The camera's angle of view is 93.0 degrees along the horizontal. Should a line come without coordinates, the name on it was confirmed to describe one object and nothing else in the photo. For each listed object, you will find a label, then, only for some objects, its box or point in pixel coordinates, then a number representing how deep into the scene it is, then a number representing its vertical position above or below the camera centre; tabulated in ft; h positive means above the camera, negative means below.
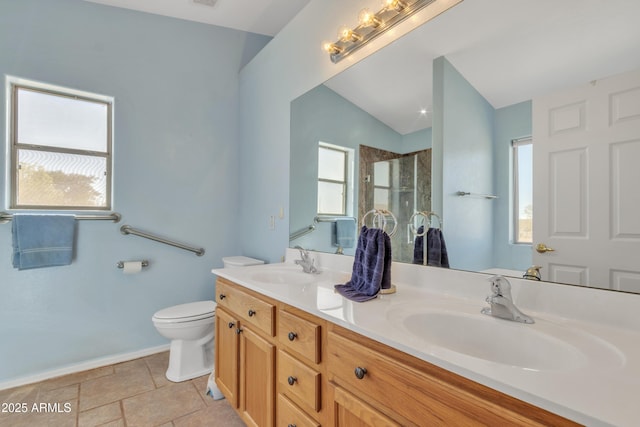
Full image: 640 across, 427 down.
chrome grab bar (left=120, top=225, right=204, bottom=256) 7.83 -0.67
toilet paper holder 7.76 -1.30
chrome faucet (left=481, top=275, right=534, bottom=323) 2.88 -0.83
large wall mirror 2.70 +0.98
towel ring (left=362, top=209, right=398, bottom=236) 4.70 -0.04
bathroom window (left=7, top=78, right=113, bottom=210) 6.87 +1.57
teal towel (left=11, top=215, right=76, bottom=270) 6.51 -0.61
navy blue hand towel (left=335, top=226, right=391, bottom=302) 3.86 -0.69
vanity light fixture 4.26 +3.04
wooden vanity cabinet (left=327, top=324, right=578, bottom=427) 1.85 -1.31
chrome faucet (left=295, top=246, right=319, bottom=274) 5.75 -0.94
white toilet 6.74 -2.88
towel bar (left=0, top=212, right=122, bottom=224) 7.24 -0.10
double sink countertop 1.69 -0.98
